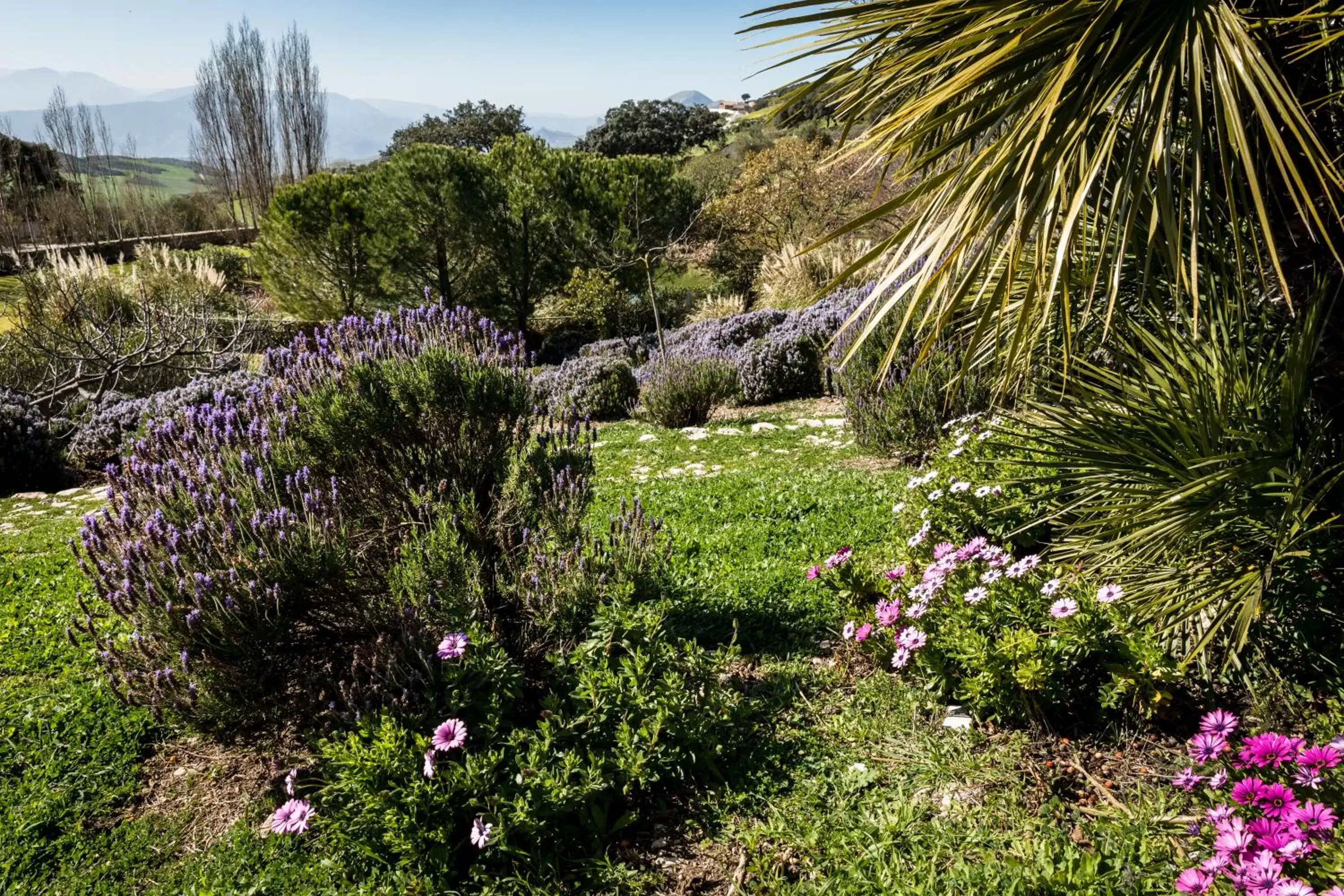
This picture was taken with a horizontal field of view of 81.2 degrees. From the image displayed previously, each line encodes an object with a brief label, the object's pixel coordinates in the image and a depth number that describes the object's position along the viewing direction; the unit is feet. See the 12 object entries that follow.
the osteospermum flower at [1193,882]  5.20
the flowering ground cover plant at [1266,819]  5.20
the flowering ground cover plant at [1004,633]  8.22
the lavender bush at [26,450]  28.60
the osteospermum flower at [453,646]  8.07
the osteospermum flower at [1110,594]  8.43
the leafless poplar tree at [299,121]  116.98
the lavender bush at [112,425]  30.01
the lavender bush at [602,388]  35.81
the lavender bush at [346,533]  8.38
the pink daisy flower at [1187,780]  6.63
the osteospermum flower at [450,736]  7.52
